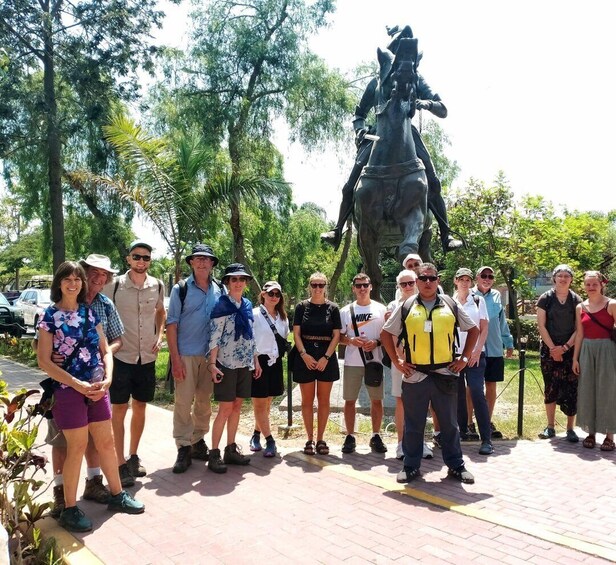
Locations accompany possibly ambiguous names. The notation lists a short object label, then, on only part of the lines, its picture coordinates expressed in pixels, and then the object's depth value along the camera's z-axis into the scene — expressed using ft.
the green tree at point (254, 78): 56.24
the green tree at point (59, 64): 46.60
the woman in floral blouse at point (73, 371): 12.95
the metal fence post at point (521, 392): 22.68
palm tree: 34.06
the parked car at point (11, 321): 67.87
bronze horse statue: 27.35
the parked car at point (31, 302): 69.21
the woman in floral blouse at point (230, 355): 17.33
